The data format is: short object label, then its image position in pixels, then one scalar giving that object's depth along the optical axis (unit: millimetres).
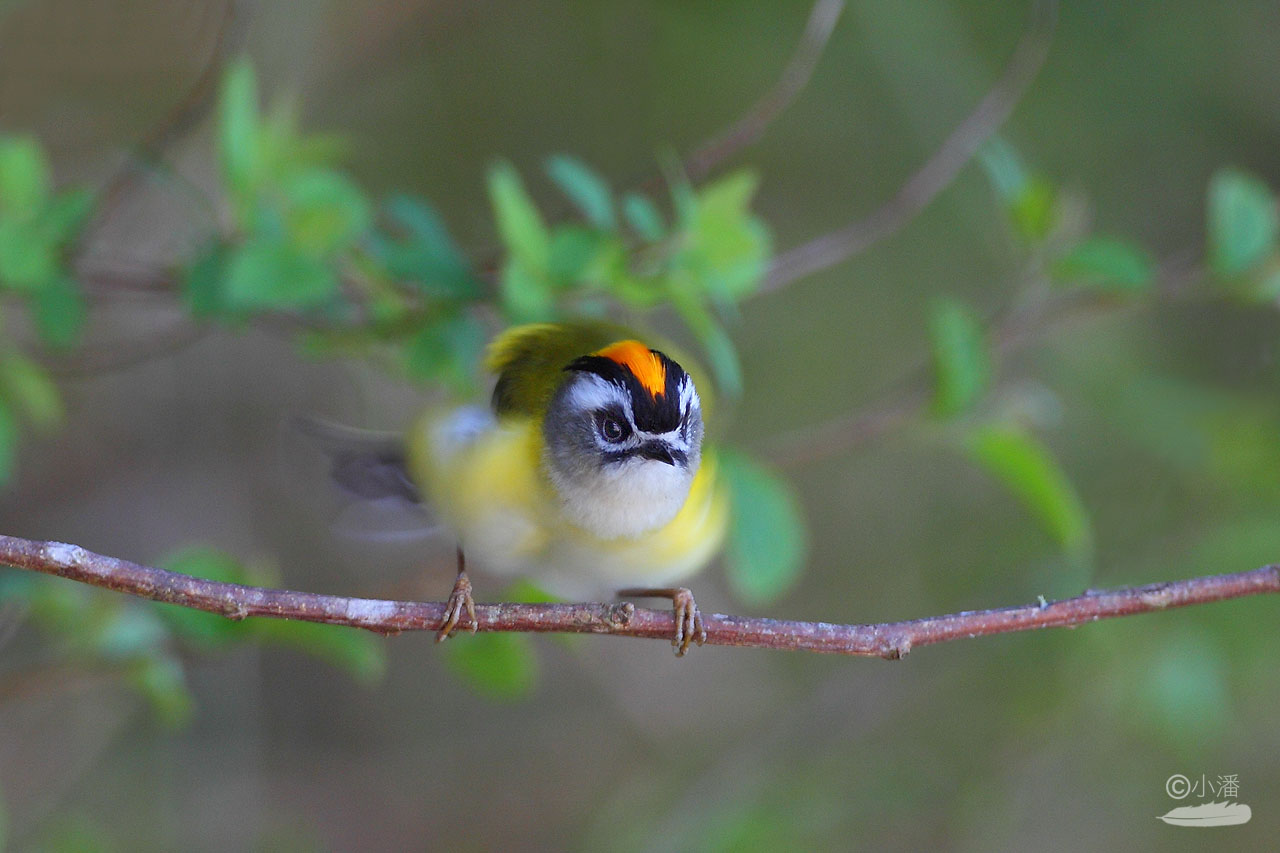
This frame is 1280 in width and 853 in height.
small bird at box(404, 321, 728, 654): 4750
